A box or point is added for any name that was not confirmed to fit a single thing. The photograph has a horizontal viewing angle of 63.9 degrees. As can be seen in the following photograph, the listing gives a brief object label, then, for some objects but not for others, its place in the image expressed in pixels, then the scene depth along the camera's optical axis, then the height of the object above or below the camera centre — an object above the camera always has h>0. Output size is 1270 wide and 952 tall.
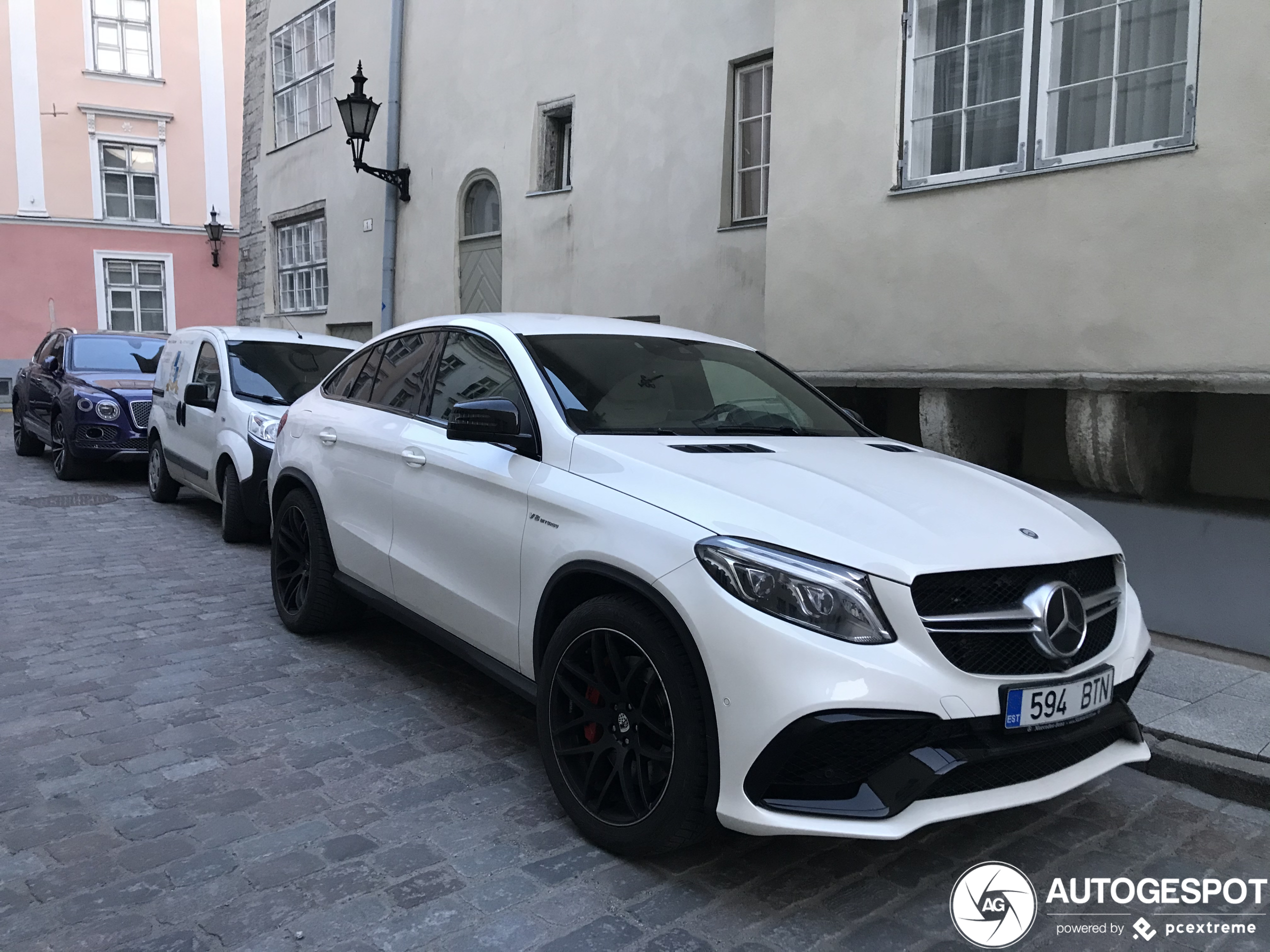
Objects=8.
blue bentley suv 10.74 -0.50
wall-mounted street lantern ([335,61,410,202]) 12.52 +2.93
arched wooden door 12.16 +1.22
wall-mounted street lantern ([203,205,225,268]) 24.88 +2.92
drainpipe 13.53 +2.54
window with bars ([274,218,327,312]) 16.03 +1.39
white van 7.74 -0.43
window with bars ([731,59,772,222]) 8.86 +1.89
